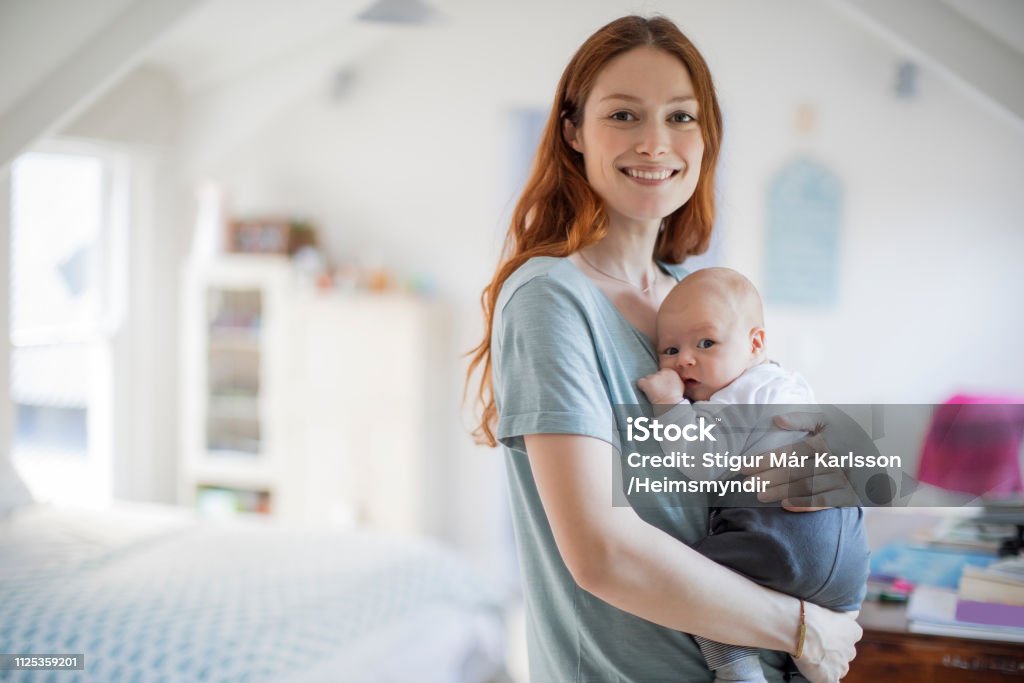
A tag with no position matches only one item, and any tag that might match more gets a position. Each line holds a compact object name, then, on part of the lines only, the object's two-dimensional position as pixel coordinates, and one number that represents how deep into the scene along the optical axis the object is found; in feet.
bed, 6.49
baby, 3.40
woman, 3.09
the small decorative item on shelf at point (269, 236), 12.96
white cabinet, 12.34
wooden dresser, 4.27
